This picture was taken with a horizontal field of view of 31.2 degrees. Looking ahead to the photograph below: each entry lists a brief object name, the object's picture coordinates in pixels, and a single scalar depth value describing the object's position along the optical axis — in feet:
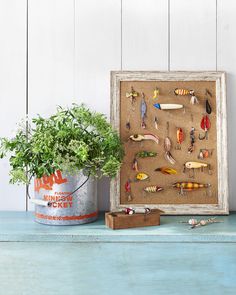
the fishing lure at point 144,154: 5.00
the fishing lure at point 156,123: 5.08
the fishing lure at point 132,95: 5.08
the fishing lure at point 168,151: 5.05
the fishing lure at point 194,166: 5.01
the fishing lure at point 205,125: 5.06
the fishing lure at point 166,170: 5.03
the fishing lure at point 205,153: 5.04
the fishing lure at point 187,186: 4.99
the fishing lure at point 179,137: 5.07
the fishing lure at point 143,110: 5.08
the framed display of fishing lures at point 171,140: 4.99
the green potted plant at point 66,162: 4.32
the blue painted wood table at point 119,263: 4.08
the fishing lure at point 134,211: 4.43
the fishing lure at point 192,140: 5.07
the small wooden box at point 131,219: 4.29
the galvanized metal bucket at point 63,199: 4.42
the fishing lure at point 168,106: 5.07
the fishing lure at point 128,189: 5.01
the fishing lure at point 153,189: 4.98
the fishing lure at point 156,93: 5.08
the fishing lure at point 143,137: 5.03
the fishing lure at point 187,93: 5.06
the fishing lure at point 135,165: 5.02
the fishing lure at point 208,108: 5.06
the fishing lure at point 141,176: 5.01
